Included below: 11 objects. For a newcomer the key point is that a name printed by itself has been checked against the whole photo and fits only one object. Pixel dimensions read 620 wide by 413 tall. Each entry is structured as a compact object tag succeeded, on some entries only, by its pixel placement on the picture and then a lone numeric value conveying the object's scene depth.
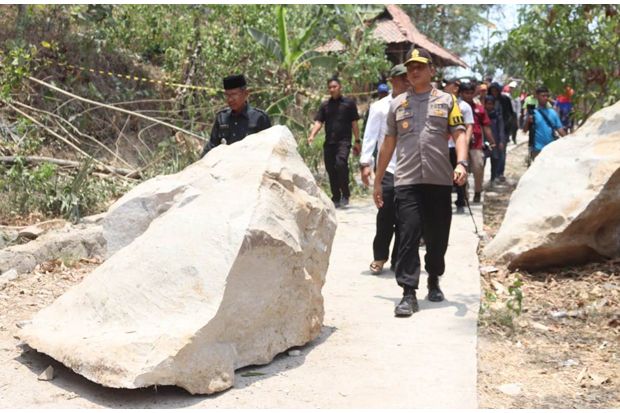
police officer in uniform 6.11
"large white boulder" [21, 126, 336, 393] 4.33
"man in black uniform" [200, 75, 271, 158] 6.84
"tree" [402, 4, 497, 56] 37.88
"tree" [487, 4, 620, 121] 12.14
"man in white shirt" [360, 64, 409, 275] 7.23
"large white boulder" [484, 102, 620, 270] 7.26
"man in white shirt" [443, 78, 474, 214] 10.19
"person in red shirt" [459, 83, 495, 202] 11.38
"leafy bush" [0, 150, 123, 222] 8.79
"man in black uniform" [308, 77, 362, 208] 11.14
